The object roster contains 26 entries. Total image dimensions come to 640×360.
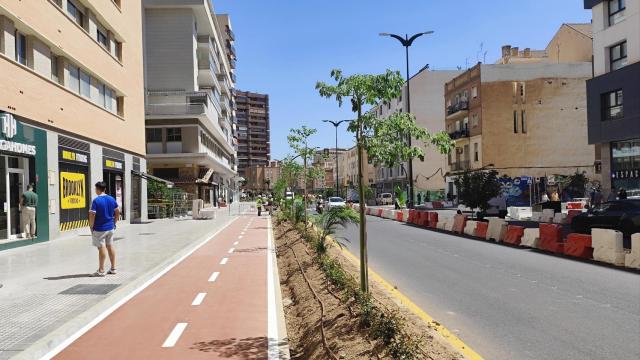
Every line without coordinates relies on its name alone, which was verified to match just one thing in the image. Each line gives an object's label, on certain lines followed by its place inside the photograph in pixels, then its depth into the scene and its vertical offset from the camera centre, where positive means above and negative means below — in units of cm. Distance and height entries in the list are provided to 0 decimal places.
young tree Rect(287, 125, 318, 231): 2630 +237
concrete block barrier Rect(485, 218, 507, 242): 1795 -153
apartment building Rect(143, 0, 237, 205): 4875 +936
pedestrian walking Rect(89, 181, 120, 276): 1039 -55
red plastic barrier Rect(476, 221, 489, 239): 1916 -161
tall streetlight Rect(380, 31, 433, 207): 3256 +907
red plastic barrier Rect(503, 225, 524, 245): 1678 -161
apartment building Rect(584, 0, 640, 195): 2937 +530
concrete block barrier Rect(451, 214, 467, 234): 2161 -157
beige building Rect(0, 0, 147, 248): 1586 +314
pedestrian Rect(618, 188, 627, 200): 2612 -57
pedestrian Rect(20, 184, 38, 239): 1617 -54
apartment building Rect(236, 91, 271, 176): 18212 +2067
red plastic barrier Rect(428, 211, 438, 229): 2532 -164
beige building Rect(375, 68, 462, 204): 7325 +1004
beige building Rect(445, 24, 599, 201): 5203 +646
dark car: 1697 -116
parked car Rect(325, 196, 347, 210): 5064 -124
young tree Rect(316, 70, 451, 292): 685 +73
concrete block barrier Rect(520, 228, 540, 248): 1571 -162
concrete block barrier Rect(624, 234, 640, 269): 1141 -158
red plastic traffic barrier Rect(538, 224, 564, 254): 1446 -152
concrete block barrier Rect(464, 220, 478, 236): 2048 -168
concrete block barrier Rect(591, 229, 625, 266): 1210 -149
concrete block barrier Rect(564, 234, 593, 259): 1328 -160
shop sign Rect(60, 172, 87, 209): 1978 +4
